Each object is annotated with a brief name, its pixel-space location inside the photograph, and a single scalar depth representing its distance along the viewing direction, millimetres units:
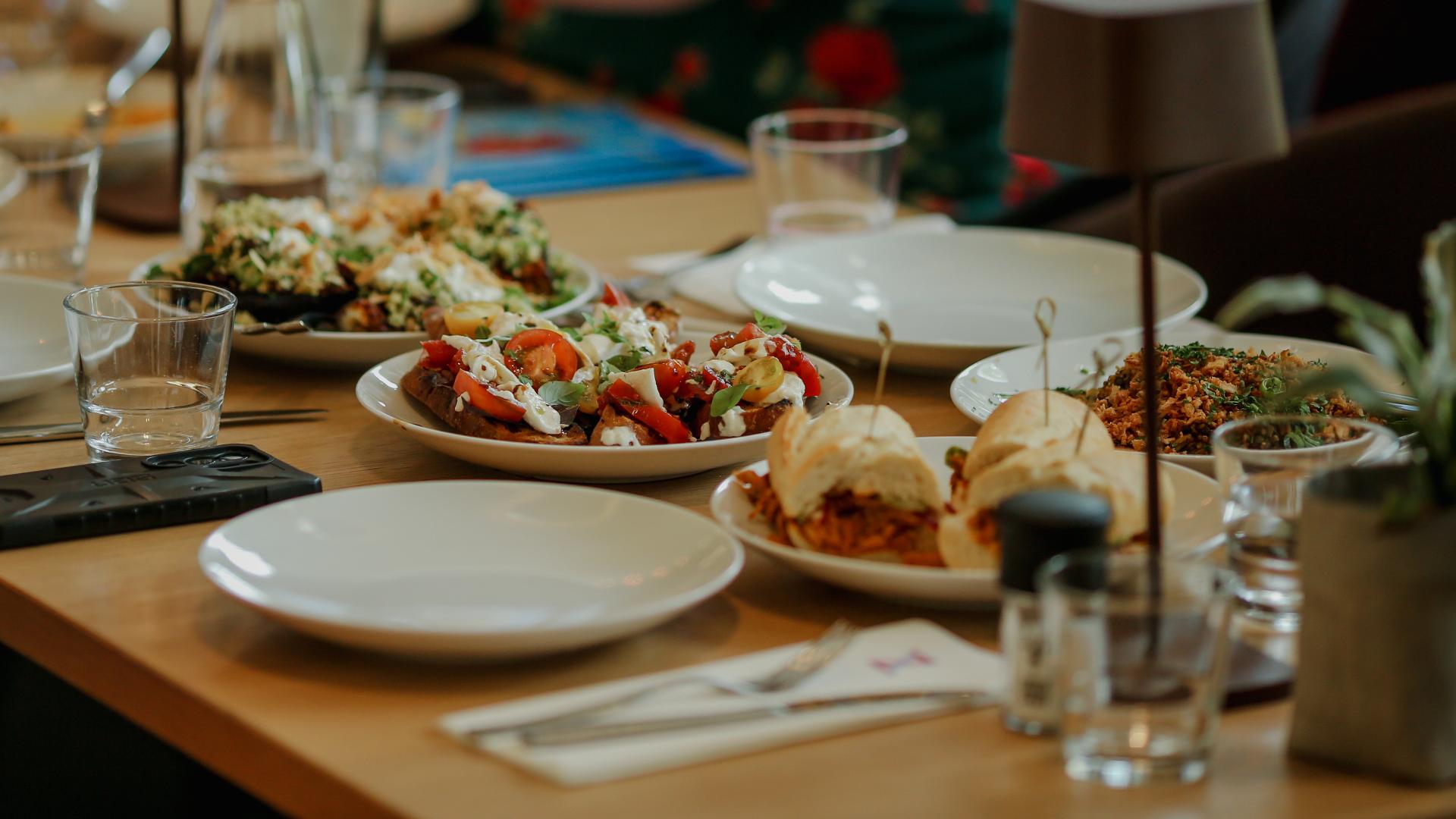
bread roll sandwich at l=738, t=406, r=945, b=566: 1757
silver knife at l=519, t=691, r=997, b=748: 1635
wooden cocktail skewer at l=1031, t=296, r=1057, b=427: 1735
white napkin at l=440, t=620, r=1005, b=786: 1623
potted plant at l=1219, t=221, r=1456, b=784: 1610
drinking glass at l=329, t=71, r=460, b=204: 2652
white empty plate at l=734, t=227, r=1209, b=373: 2210
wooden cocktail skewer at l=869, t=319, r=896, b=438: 1773
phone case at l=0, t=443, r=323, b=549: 1834
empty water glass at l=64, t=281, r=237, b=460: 1956
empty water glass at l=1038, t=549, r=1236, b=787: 1598
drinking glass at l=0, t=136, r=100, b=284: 2311
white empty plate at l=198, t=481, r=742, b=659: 1692
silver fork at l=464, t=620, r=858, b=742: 1645
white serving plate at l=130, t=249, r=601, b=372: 2105
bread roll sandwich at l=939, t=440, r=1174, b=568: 1721
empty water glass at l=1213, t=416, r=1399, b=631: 1751
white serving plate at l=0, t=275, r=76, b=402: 2055
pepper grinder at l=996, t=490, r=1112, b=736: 1622
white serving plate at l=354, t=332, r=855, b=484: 1892
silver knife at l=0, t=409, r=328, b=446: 1990
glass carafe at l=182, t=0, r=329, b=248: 2429
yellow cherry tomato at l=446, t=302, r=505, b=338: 2028
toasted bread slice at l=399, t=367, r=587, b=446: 1923
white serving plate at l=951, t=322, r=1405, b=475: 2015
